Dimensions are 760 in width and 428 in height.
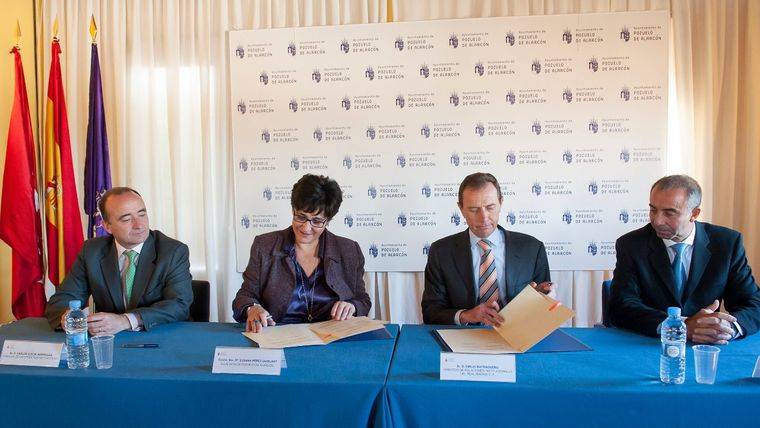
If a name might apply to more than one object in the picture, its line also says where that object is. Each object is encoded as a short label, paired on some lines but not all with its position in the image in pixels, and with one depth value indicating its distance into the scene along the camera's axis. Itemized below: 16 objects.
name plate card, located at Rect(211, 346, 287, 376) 1.72
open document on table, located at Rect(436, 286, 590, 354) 1.84
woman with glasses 2.59
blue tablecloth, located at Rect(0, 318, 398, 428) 1.62
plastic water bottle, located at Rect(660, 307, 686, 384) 1.59
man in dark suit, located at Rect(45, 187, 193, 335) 2.59
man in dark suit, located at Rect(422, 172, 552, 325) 2.58
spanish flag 4.19
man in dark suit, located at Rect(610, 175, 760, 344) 2.25
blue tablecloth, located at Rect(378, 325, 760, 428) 1.50
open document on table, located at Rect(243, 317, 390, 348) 2.04
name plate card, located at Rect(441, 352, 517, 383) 1.63
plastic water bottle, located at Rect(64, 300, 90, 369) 1.83
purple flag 4.19
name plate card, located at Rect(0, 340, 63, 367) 1.85
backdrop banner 3.99
